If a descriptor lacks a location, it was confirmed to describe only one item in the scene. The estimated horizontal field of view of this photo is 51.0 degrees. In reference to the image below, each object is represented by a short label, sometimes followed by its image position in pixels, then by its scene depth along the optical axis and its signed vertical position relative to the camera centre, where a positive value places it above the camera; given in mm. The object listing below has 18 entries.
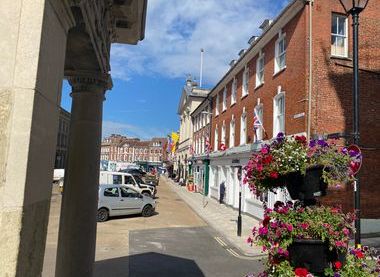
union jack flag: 19495 +2750
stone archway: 2031 +286
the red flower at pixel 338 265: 4074 -825
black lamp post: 8188 +2355
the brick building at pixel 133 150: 153875 +9752
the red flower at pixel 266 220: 4367 -432
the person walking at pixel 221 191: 29092 -909
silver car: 19547 -1444
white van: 26844 -453
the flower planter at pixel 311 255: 4080 -744
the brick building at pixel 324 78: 15539 +4313
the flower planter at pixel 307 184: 4199 -19
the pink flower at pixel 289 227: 4103 -466
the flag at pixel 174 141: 67381 +6097
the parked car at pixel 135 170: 51456 +529
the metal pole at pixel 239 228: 15938 -1961
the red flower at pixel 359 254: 4410 -771
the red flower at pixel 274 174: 4254 +73
